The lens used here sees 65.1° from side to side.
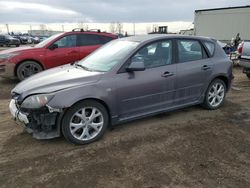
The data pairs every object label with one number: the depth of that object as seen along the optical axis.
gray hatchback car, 2.80
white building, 13.87
